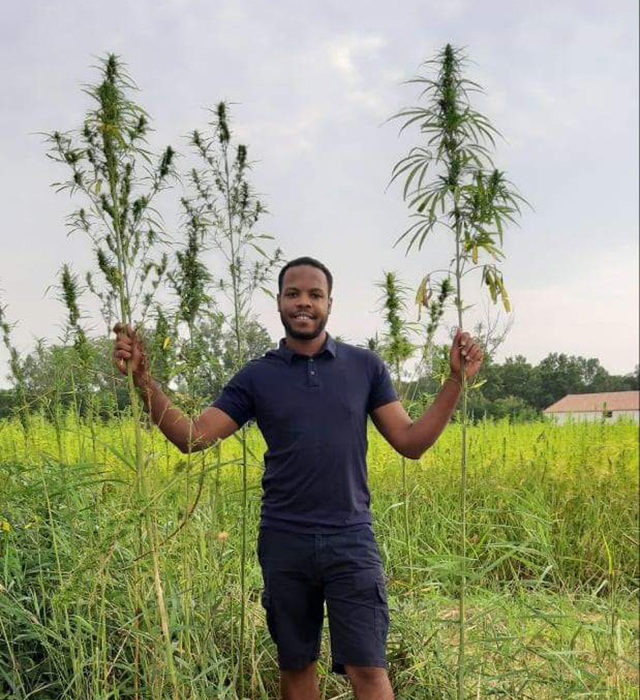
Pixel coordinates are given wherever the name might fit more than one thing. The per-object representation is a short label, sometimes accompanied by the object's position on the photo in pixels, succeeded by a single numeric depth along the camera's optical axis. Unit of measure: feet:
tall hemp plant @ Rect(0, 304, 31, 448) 10.96
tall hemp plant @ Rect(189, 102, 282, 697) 9.93
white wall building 115.83
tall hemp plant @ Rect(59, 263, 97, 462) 9.68
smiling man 8.13
